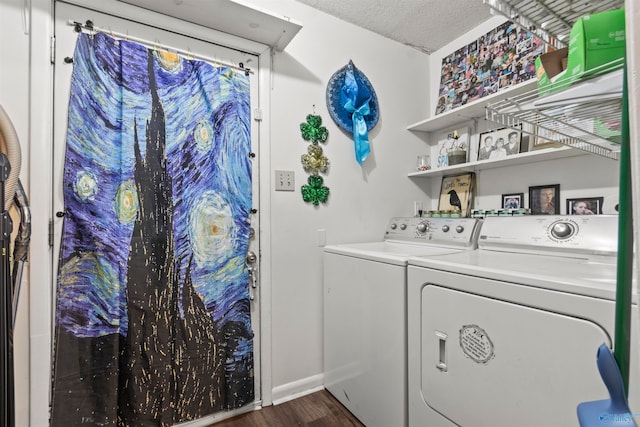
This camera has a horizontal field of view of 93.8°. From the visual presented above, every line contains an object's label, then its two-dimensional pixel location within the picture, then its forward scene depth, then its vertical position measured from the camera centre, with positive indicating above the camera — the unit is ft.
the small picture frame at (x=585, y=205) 5.18 +0.18
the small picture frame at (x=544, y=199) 5.76 +0.32
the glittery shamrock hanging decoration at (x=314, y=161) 6.38 +1.14
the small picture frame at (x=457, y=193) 7.16 +0.53
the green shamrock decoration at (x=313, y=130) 6.40 +1.82
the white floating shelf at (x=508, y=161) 5.22 +1.09
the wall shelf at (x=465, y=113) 5.49 +2.28
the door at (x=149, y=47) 4.41 +2.16
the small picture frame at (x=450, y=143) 7.23 +1.79
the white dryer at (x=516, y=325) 2.81 -1.22
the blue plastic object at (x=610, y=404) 1.23 -0.79
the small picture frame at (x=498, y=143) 6.18 +1.54
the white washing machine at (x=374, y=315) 4.64 -1.76
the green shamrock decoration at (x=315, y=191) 6.38 +0.50
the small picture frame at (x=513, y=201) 6.30 +0.31
